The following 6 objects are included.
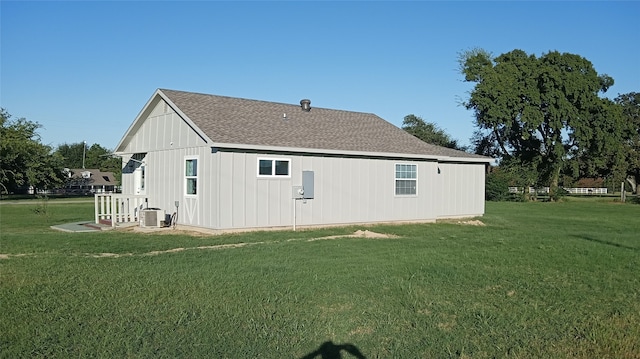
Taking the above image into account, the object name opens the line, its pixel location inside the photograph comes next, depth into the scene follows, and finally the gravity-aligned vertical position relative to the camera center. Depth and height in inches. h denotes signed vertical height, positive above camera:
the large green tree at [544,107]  1724.9 +229.4
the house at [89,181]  3209.2 -25.6
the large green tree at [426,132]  2543.3 +227.0
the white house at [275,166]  637.3 +15.1
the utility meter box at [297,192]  670.5 -16.1
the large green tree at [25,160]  2078.0 +63.4
